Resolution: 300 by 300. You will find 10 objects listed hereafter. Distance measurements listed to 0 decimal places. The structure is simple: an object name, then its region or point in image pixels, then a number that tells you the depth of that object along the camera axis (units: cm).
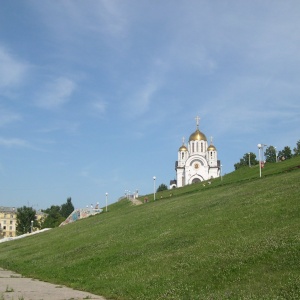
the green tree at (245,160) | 10876
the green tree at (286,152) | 10150
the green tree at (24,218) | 9344
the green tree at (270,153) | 10652
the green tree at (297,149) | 9871
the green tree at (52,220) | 9391
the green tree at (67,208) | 12930
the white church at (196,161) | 10850
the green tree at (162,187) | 13250
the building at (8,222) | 14870
